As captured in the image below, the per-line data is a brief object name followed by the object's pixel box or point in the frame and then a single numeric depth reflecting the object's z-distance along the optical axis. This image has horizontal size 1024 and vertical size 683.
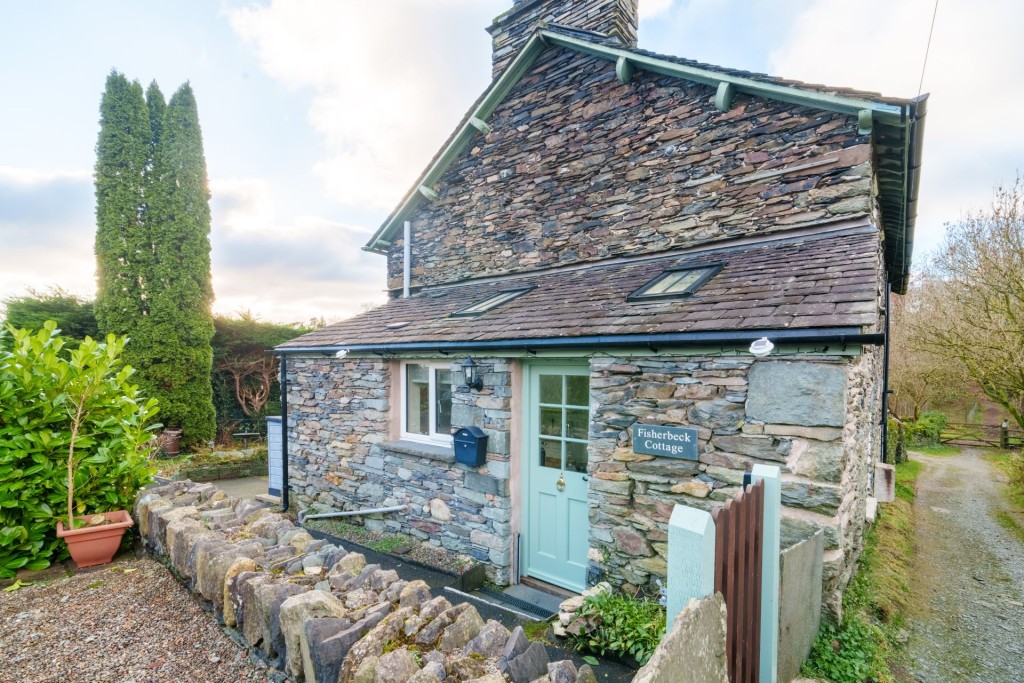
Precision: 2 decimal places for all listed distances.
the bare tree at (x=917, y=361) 12.46
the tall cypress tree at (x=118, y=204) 10.63
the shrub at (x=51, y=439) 3.64
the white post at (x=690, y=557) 1.78
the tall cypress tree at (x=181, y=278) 11.02
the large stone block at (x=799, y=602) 2.79
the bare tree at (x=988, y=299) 9.17
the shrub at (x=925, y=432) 17.47
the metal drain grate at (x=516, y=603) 4.62
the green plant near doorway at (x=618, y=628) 3.13
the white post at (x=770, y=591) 2.54
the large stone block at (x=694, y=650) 1.49
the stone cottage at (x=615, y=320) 3.75
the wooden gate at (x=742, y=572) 2.01
